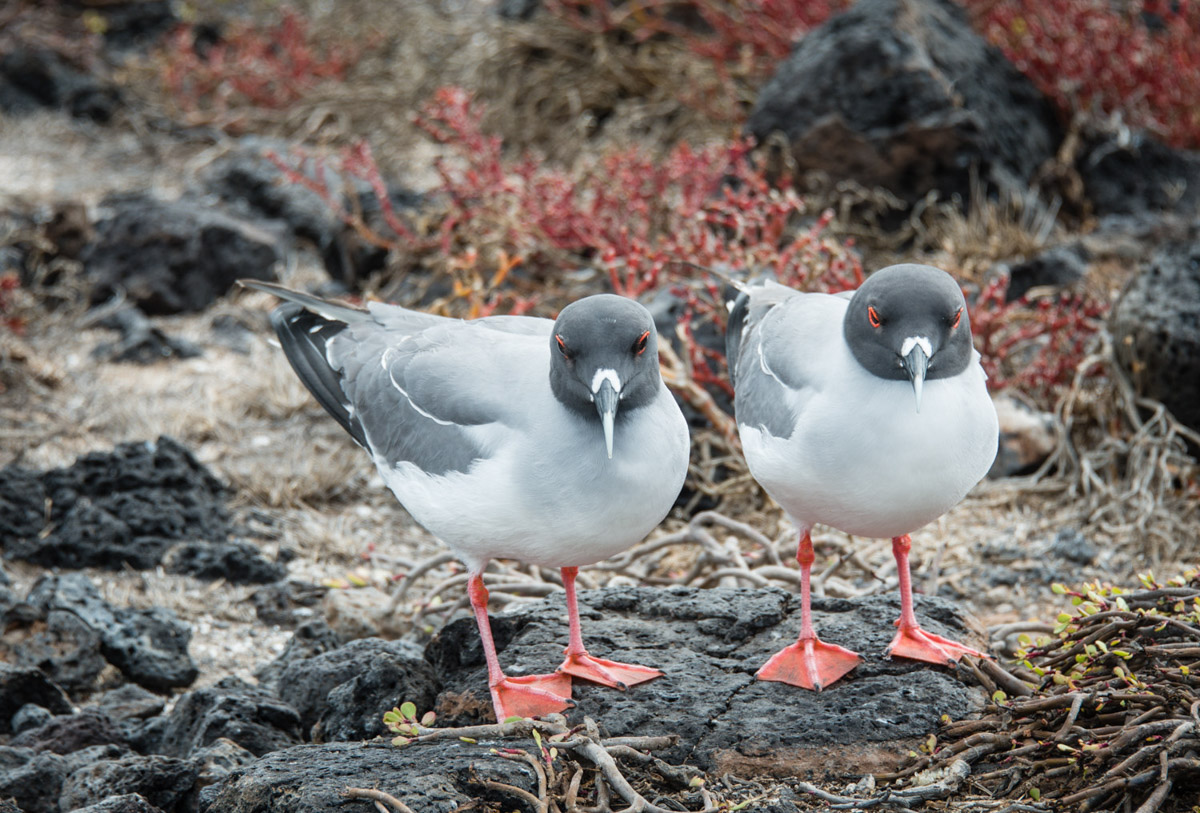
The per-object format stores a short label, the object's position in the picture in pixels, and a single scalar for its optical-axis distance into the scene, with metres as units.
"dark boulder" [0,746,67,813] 7.27
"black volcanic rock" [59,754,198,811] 7.03
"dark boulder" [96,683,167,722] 8.59
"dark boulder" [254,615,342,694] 9.06
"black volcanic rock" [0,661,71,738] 8.41
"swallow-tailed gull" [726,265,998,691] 6.53
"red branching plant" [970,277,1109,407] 12.00
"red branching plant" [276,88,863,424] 11.80
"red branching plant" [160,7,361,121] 21.34
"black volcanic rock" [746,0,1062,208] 15.24
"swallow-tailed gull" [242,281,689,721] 6.57
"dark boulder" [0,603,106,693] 8.95
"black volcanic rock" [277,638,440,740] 7.54
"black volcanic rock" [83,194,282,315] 16.05
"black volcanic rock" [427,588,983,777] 6.64
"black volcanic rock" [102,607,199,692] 9.15
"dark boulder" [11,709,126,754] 7.95
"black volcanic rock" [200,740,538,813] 5.95
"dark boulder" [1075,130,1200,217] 16.08
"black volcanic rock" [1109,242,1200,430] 11.12
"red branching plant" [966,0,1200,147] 16.45
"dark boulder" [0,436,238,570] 10.73
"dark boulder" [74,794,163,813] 6.60
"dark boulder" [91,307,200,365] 14.80
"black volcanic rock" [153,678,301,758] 7.68
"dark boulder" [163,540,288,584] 10.73
